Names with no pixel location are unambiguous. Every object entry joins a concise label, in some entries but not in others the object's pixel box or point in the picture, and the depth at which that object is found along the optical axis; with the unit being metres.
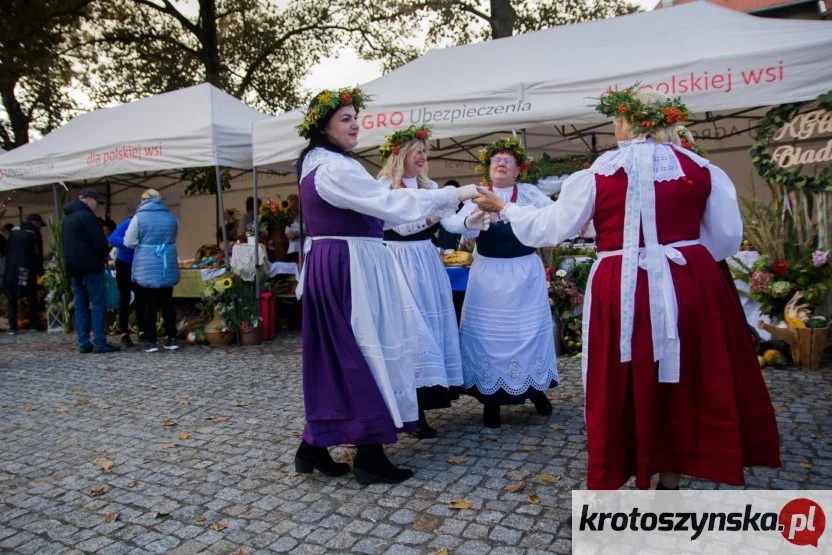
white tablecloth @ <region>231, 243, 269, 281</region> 8.12
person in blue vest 7.55
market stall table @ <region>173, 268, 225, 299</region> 8.75
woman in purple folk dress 3.16
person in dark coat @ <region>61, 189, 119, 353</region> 7.59
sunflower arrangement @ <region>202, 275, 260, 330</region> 7.99
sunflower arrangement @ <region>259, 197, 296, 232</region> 9.09
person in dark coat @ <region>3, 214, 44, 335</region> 10.12
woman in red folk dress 2.44
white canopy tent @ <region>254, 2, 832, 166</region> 5.27
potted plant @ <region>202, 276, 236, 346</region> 7.98
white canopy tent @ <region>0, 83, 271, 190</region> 8.16
